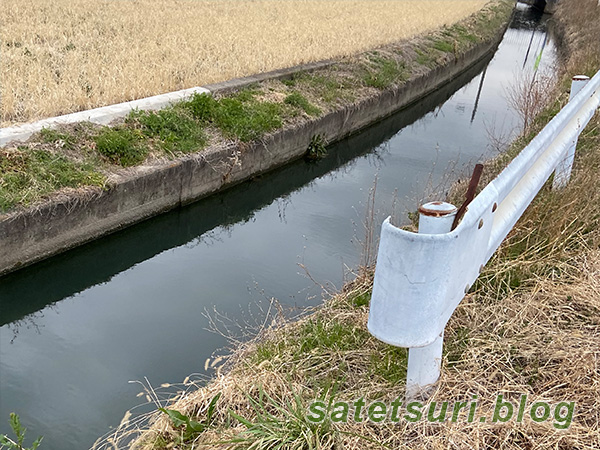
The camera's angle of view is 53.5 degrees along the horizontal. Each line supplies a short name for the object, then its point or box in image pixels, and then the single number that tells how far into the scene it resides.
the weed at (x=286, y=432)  2.13
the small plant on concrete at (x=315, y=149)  8.63
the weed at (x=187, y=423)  2.45
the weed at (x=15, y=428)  2.35
